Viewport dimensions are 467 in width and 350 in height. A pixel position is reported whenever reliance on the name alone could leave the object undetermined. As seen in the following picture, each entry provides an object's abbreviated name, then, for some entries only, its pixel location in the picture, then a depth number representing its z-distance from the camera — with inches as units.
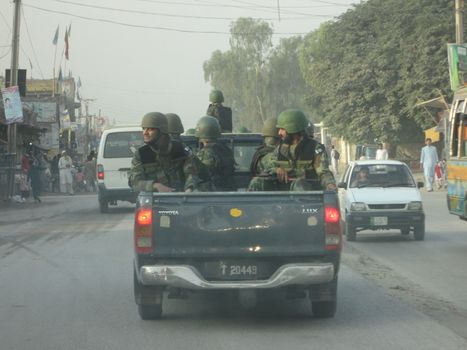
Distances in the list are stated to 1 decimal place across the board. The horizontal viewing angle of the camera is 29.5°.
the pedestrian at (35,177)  1259.2
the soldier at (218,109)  575.8
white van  981.8
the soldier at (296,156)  372.5
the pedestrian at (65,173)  1526.8
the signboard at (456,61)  1231.5
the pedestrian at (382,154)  1353.3
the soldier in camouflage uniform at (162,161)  368.8
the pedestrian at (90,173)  1556.3
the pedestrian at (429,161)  1285.7
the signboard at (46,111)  2248.9
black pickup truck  317.4
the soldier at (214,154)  405.7
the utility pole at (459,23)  1280.8
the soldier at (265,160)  374.0
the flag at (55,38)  2047.2
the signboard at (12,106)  1212.5
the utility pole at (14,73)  1304.1
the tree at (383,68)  1904.5
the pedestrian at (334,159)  2149.4
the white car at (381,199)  653.9
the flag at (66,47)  2133.5
